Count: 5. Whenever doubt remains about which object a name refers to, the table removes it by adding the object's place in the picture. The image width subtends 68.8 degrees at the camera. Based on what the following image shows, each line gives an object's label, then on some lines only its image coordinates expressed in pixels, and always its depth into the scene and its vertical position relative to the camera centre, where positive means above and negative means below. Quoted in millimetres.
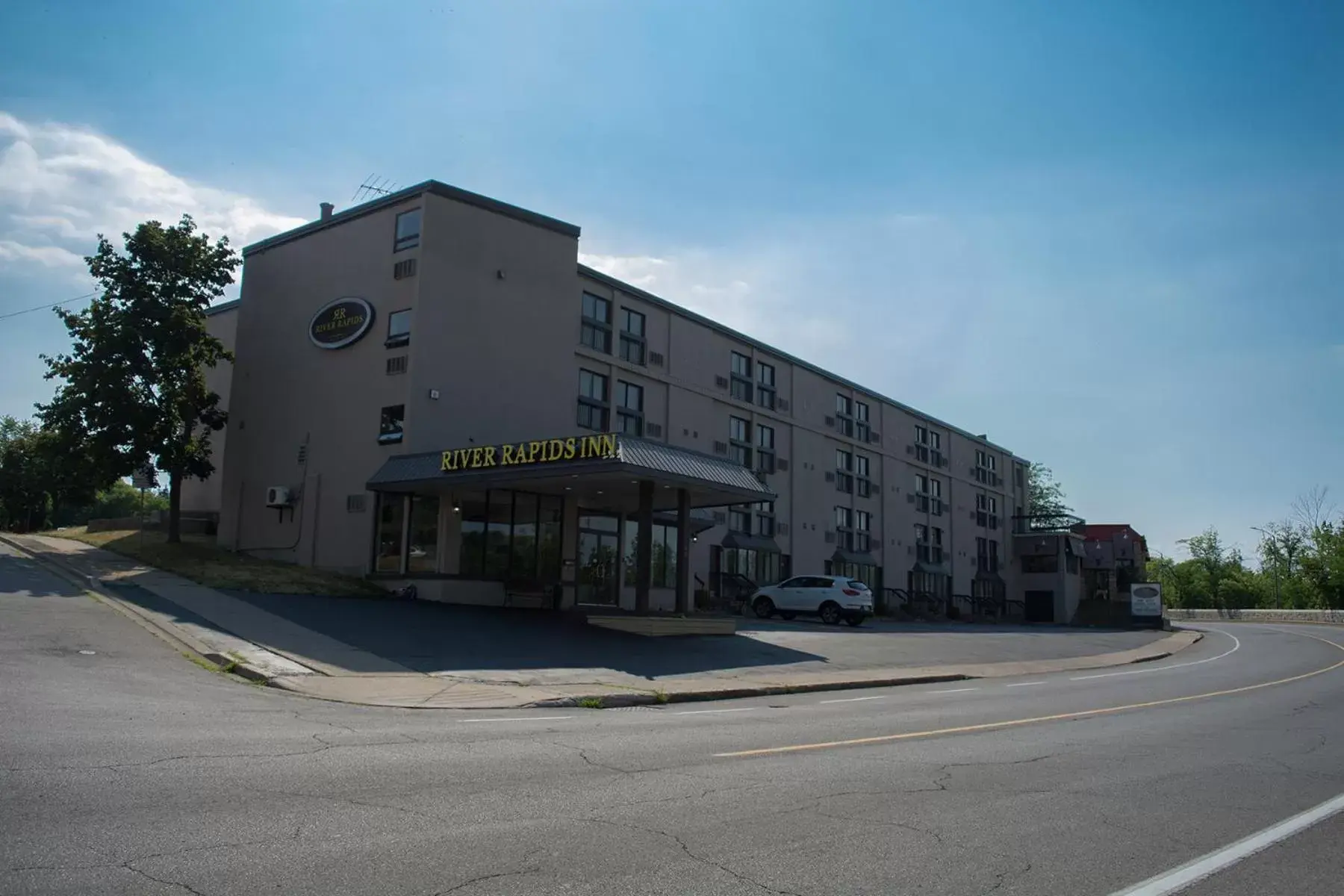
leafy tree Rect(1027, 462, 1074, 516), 98438 +8572
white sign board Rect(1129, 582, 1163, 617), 51812 -929
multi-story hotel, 27594 +4838
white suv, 34531 -910
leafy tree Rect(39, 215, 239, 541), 29562 +5985
